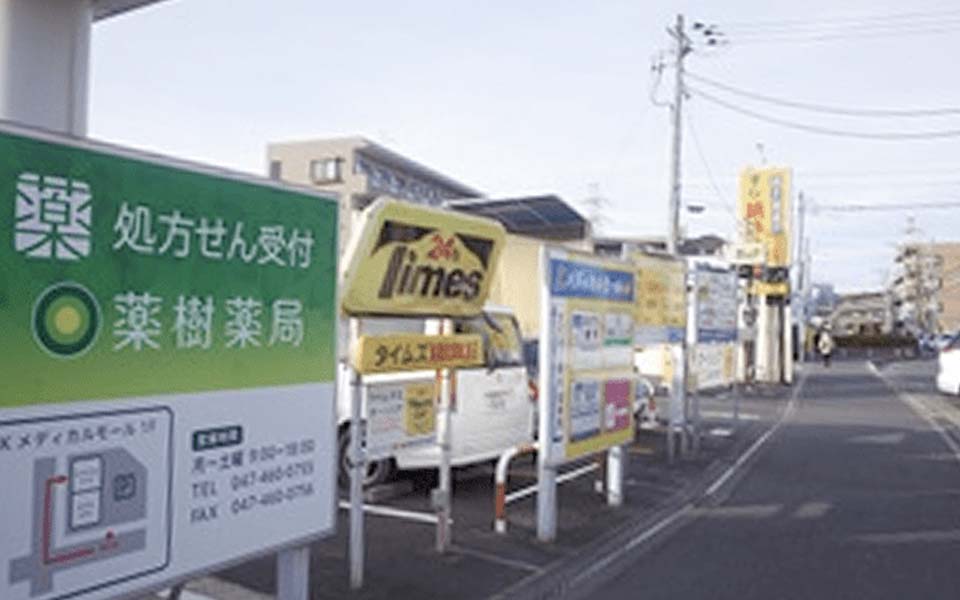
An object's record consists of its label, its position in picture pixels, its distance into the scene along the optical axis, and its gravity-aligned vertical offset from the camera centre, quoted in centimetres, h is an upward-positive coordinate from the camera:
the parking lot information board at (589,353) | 742 -17
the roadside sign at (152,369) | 301 -18
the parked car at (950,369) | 1905 -56
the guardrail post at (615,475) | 889 -142
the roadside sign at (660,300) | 1073 +45
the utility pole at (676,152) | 2191 +461
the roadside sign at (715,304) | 1305 +51
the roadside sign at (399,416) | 620 -63
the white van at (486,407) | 846 -76
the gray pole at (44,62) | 734 +217
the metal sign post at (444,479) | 660 -115
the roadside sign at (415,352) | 581 -17
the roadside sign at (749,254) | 2164 +207
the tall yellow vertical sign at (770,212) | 2675 +386
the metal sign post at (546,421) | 727 -73
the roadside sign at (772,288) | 2662 +151
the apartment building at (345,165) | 4666 +880
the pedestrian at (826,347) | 4031 -32
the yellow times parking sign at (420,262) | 562 +46
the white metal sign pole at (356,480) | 573 -101
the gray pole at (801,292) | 4555 +258
